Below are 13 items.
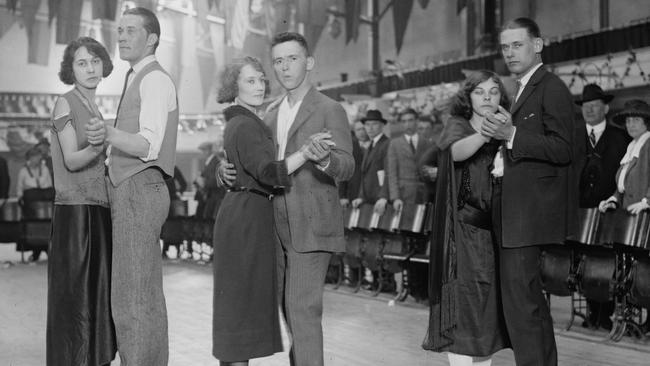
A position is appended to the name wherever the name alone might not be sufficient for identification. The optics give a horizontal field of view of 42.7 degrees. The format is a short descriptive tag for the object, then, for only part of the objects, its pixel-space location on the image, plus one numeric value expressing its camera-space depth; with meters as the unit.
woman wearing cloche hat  5.78
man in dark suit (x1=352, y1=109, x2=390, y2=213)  8.09
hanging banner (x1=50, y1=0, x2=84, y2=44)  13.46
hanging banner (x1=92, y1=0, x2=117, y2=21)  13.41
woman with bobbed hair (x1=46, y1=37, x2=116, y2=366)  3.31
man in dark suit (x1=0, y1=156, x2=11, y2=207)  10.90
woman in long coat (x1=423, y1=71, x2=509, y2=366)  3.39
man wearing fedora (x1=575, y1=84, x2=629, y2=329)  6.23
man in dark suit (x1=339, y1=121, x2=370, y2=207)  8.30
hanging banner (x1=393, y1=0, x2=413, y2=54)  12.88
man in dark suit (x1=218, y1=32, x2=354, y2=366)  3.05
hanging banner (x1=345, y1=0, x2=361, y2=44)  14.20
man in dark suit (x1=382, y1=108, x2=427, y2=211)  7.75
